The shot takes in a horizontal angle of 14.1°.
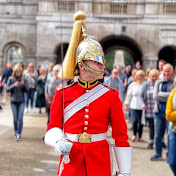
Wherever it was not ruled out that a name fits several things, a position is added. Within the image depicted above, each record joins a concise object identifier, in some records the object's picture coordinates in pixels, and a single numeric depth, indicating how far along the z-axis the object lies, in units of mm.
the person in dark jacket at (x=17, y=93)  15321
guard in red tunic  5445
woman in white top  15628
